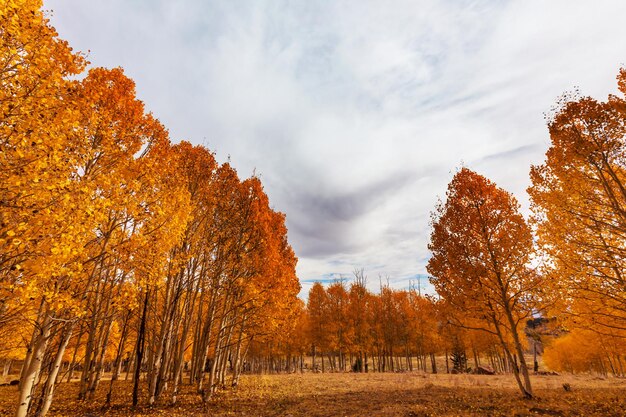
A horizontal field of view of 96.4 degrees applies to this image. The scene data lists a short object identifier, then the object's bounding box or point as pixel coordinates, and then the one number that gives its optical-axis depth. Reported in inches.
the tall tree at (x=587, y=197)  350.3
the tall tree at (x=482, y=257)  480.4
